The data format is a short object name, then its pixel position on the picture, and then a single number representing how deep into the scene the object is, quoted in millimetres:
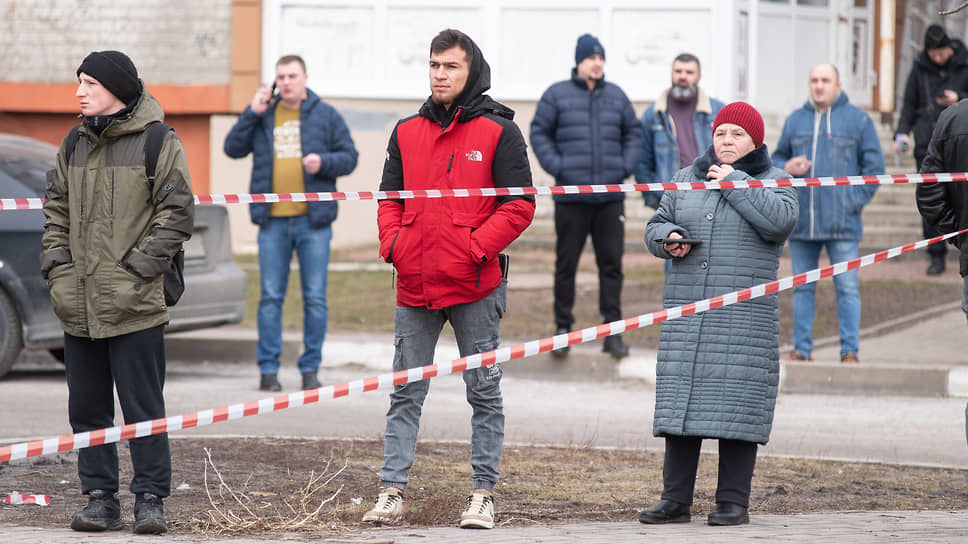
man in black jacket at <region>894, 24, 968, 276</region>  25875
